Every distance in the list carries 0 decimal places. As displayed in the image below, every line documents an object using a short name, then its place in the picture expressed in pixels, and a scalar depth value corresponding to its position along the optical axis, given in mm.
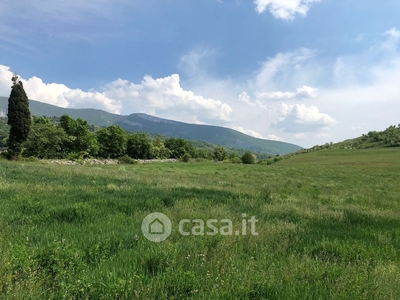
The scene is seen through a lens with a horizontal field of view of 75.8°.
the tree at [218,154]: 152975
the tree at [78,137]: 73875
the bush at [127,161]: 71375
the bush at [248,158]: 124812
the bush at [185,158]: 93325
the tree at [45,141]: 59281
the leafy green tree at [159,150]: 112056
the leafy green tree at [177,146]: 132375
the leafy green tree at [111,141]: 90688
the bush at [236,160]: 129100
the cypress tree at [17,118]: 45938
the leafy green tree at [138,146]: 103562
